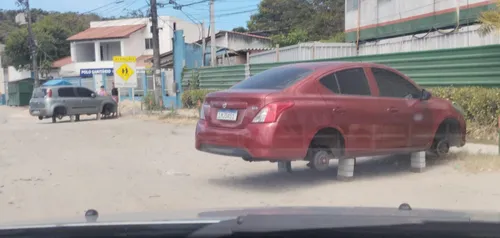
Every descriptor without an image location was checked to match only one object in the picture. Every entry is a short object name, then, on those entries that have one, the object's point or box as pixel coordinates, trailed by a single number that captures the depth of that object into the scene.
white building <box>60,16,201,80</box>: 56.88
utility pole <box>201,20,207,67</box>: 31.70
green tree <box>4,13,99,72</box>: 59.72
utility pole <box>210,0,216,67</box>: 30.85
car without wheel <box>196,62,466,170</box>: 7.18
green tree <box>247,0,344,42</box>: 48.56
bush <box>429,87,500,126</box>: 11.54
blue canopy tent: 35.03
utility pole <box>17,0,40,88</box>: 44.86
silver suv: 23.25
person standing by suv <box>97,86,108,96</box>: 26.47
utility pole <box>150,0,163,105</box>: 25.91
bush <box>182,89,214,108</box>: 24.16
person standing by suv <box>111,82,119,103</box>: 29.09
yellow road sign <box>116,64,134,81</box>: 24.25
